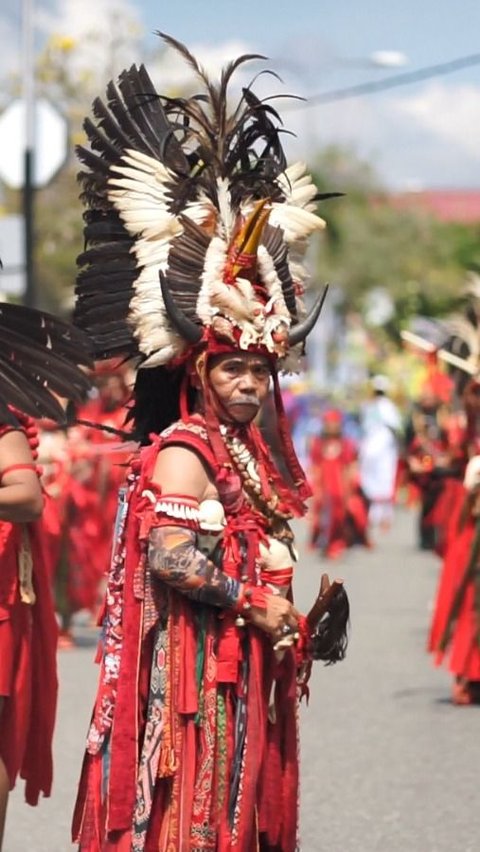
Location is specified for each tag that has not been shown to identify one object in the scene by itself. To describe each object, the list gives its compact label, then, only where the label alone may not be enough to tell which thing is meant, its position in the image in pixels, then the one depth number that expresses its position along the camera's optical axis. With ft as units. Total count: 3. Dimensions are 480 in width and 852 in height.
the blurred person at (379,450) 82.33
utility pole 69.36
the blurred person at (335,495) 71.10
